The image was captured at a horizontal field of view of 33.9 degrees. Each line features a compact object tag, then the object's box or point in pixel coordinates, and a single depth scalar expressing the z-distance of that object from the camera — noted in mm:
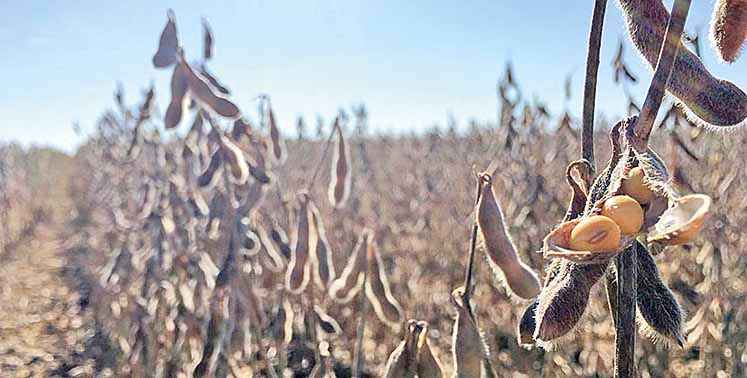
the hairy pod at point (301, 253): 564
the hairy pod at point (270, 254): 666
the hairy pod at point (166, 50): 568
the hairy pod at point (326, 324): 652
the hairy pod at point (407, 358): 410
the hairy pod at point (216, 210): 630
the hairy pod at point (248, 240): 605
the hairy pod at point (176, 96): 568
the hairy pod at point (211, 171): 590
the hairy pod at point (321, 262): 581
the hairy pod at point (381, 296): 553
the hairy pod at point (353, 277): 535
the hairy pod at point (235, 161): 588
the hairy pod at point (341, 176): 626
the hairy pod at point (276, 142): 662
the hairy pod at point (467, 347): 394
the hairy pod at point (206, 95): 562
